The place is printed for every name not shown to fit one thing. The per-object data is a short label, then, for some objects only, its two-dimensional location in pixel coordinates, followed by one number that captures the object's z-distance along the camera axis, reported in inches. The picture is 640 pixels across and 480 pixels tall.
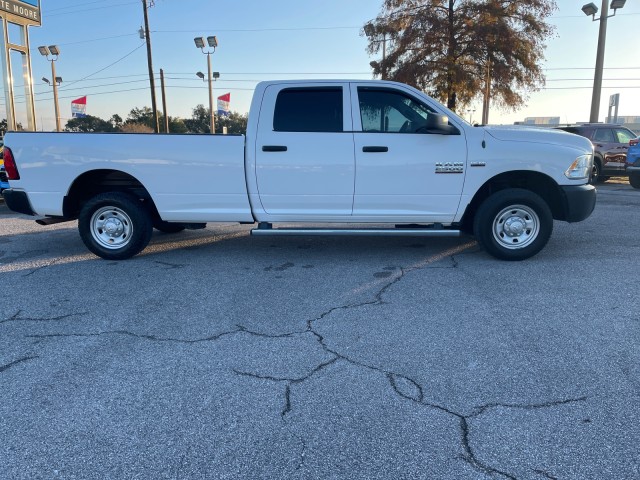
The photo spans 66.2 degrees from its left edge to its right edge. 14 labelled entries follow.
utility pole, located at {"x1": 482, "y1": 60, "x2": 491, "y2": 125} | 740.6
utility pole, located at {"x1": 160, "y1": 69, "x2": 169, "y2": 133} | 1369.3
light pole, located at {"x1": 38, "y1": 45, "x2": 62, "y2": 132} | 1483.8
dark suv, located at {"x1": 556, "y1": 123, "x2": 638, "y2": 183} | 592.1
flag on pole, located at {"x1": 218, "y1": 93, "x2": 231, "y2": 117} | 1333.7
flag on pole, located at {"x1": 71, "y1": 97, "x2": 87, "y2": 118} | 1101.1
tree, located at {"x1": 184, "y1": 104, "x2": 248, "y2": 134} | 2034.9
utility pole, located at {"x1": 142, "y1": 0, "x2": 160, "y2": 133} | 1115.3
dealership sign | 571.2
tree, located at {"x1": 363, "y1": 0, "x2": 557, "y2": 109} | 717.9
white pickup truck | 223.0
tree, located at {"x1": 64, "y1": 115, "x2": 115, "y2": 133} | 2214.6
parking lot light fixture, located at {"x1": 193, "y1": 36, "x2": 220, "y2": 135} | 1341.0
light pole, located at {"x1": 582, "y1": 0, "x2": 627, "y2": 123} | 738.8
